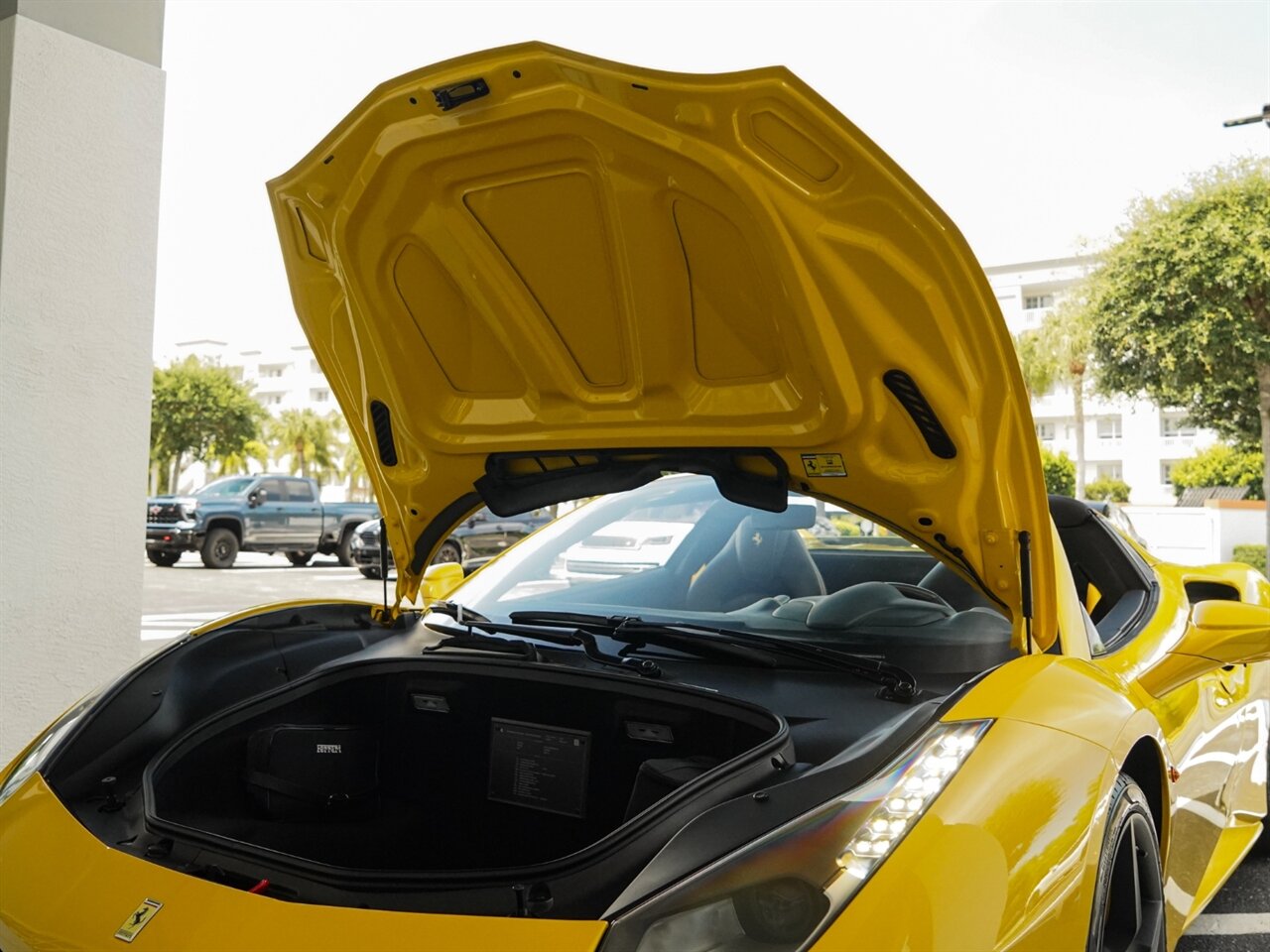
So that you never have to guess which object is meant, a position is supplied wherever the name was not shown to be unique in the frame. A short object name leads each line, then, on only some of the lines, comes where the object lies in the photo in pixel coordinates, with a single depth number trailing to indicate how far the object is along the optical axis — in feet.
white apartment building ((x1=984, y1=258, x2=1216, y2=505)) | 179.63
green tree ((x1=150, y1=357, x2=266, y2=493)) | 157.38
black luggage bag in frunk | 8.26
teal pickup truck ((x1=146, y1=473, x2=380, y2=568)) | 63.57
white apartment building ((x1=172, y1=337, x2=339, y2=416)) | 291.38
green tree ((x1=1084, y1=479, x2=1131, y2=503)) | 143.74
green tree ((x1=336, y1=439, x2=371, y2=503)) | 232.94
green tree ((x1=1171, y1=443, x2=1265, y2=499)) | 129.70
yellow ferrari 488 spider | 5.48
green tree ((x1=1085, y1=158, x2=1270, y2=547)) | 71.10
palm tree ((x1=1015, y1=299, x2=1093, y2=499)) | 124.16
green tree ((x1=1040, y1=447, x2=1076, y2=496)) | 132.62
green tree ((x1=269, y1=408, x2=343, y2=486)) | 224.33
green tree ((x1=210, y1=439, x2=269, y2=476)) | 168.14
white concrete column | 13.70
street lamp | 45.21
